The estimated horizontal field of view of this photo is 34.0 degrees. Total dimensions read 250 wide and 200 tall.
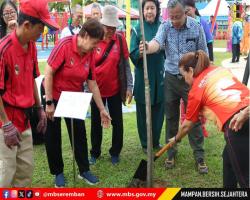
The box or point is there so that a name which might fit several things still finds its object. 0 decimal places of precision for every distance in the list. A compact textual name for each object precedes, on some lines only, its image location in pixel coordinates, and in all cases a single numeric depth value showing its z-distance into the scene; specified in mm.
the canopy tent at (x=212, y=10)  31000
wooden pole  3664
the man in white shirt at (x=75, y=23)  6976
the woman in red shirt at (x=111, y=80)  4777
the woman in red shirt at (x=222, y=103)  2943
